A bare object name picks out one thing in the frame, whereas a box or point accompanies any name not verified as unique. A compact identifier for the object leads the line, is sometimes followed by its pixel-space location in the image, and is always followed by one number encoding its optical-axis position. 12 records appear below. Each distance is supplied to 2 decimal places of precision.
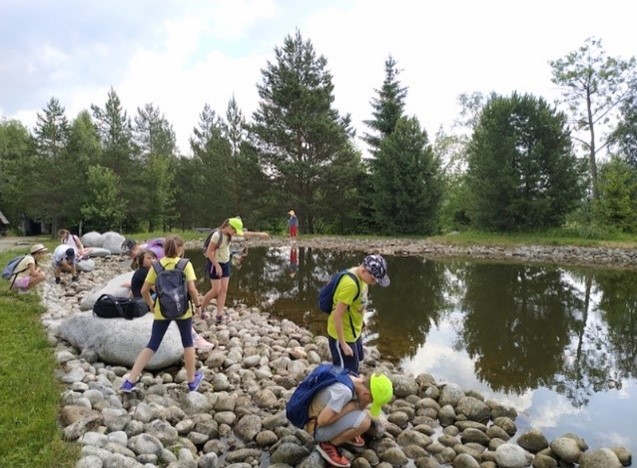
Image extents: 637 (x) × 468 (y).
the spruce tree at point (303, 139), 30.83
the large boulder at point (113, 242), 19.99
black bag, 6.32
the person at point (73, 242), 12.53
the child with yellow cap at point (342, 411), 3.80
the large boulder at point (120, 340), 5.91
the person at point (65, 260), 11.67
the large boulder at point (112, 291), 7.98
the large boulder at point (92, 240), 20.98
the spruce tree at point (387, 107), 32.22
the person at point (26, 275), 8.92
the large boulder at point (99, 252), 17.81
